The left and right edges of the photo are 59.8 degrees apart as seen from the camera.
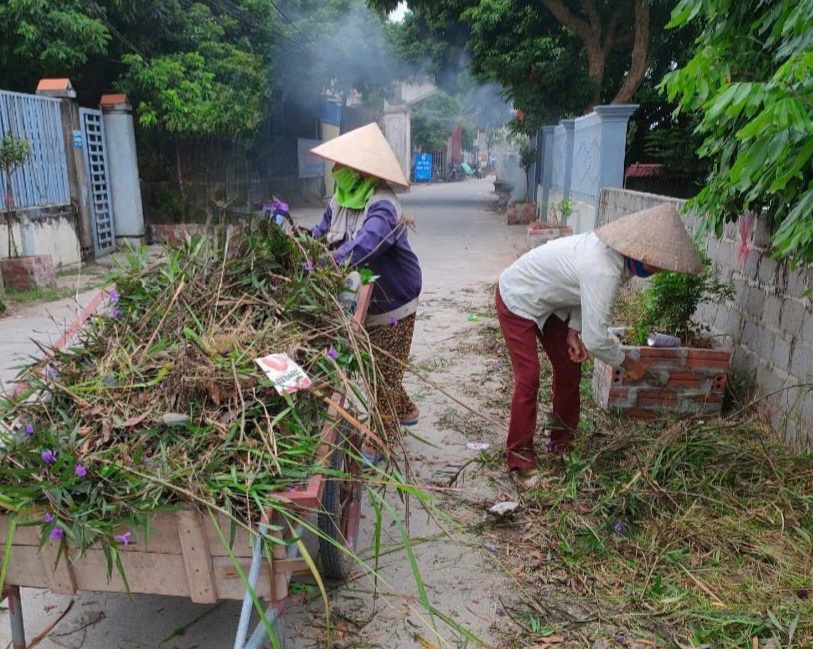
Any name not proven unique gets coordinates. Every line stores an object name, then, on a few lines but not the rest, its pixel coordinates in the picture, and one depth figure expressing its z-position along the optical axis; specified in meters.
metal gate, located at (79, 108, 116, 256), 10.43
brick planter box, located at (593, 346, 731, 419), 3.92
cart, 1.82
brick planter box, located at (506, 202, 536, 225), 17.17
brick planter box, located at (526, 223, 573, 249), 10.40
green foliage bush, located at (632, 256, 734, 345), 4.16
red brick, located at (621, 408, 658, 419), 4.03
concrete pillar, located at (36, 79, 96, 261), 9.77
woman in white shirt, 3.11
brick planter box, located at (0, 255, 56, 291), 8.07
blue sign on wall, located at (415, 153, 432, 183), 40.59
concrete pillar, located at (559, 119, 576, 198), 11.98
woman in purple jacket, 3.44
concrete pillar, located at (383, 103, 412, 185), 38.16
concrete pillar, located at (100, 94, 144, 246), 10.93
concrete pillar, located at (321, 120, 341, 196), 25.58
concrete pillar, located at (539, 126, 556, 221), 15.57
